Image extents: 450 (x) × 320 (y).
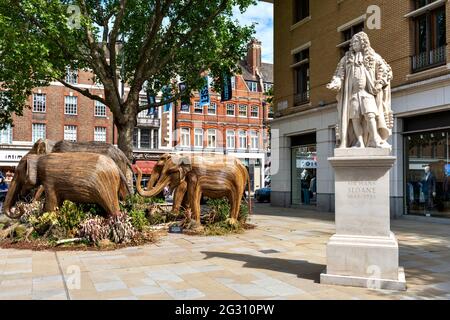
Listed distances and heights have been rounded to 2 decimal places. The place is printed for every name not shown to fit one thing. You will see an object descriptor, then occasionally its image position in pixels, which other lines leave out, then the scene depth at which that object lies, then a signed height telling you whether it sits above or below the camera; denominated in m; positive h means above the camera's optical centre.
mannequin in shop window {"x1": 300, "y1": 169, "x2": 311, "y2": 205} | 20.91 -0.89
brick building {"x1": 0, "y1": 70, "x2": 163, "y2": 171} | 37.38 +4.43
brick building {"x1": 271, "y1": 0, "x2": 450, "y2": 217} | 14.31 +2.99
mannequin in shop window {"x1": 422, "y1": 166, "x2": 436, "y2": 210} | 14.70 -0.73
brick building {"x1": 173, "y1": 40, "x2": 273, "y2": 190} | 45.22 +4.94
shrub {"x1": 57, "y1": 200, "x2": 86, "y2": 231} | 9.33 -1.09
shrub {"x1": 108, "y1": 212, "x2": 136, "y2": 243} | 9.15 -1.34
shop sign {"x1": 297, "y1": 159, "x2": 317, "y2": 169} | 20.34 +0.17
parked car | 29.02 -1.89
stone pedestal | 5.81 -0.85
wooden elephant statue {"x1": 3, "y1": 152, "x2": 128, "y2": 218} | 9.23 -0.20
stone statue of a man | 6.19 +1.02
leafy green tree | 13.63 +4.74
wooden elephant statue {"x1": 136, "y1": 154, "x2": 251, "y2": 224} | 11.45 -0.27
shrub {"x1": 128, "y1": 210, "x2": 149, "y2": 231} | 9.69 -1.19
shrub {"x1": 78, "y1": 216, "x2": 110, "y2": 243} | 8.97 -1.31
